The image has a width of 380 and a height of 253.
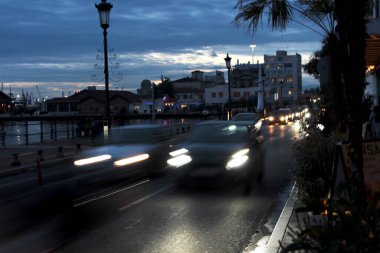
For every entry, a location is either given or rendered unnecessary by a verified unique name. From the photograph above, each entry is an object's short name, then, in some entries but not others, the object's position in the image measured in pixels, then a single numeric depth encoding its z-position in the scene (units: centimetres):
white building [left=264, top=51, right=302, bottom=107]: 15850
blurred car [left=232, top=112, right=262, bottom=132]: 3012
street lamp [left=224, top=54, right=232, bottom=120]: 3841
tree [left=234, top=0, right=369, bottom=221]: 466
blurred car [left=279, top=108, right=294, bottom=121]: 4800
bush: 718
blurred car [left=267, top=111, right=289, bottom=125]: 4688
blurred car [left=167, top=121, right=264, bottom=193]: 1310
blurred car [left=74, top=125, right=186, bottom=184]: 1177
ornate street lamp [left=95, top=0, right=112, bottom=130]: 1928
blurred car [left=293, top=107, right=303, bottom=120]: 5468
